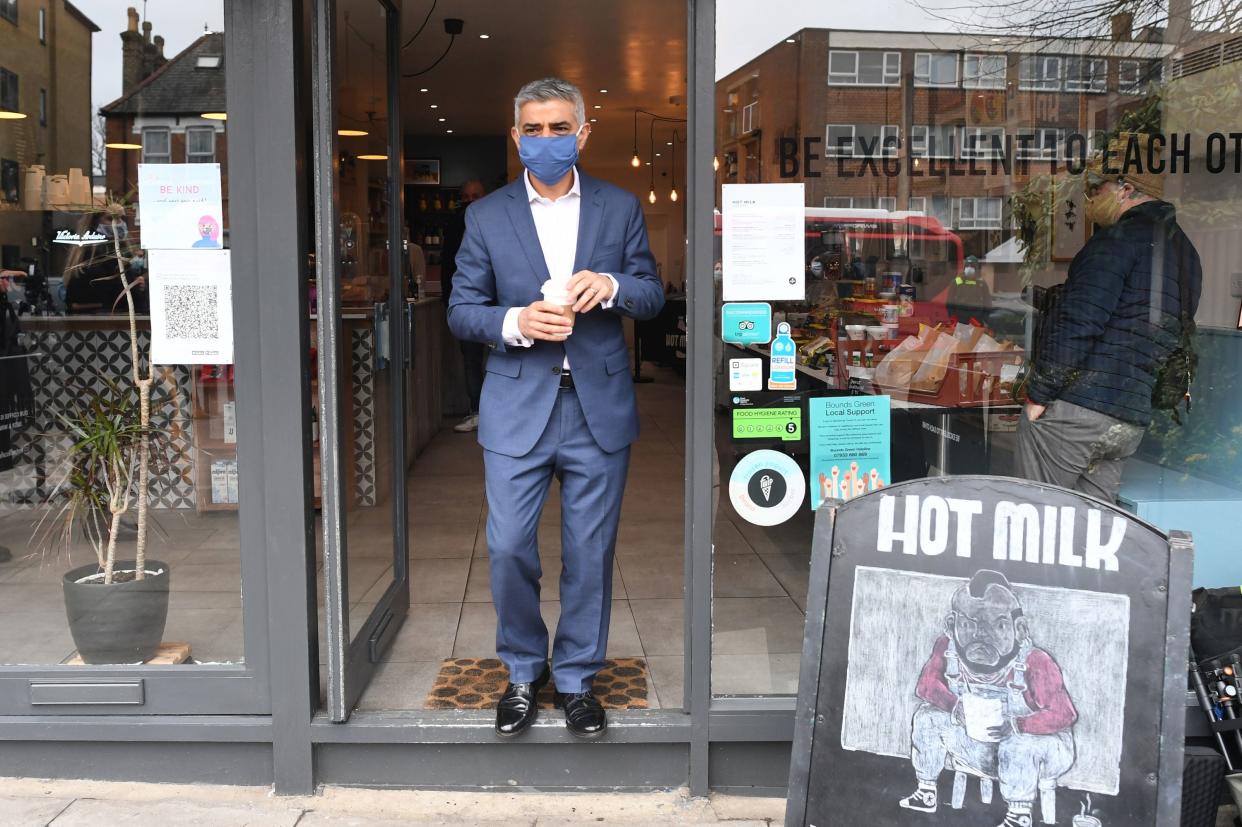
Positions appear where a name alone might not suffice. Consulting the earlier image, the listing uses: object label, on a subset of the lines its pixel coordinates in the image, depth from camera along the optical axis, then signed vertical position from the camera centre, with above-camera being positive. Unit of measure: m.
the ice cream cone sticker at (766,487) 2.99 -0.50
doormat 3.23 -1.14
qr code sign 2.95 -0.03
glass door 2.89 -0.12
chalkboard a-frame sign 1.99 -0.66
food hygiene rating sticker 2.96 -0.33
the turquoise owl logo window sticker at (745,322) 2.92 -0.06
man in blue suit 2.88 -0.22
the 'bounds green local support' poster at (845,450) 3.03 -0.40
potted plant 3.06 -0.59
